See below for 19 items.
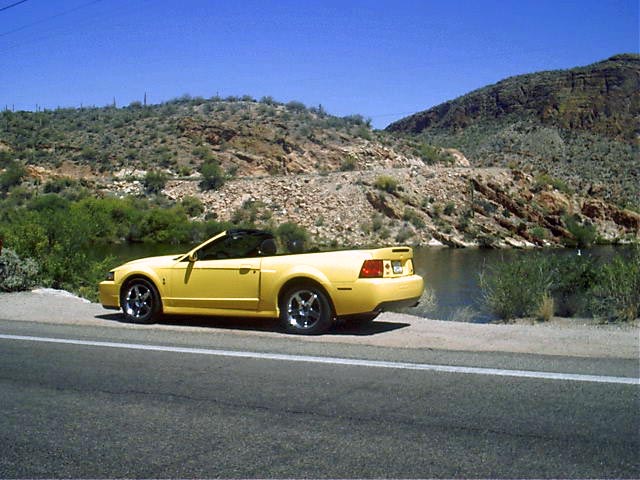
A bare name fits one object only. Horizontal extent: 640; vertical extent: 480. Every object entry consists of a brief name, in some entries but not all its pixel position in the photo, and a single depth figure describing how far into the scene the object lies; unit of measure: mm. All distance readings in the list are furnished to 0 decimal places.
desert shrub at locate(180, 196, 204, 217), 56344
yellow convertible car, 10977
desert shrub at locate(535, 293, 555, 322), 14047
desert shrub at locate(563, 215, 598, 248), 57034
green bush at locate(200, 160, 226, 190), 61125
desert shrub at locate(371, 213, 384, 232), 54000
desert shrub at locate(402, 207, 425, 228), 56031
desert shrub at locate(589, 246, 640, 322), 12961
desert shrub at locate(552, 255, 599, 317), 15672
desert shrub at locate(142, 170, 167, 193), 60906
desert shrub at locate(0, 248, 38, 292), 17016
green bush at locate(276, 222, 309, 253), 45959
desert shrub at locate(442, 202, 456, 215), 59094
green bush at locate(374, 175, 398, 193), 59531
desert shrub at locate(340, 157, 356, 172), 70562
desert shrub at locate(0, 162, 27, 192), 60281
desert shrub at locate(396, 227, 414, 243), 52969
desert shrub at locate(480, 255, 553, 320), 14859
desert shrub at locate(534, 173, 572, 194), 65500
